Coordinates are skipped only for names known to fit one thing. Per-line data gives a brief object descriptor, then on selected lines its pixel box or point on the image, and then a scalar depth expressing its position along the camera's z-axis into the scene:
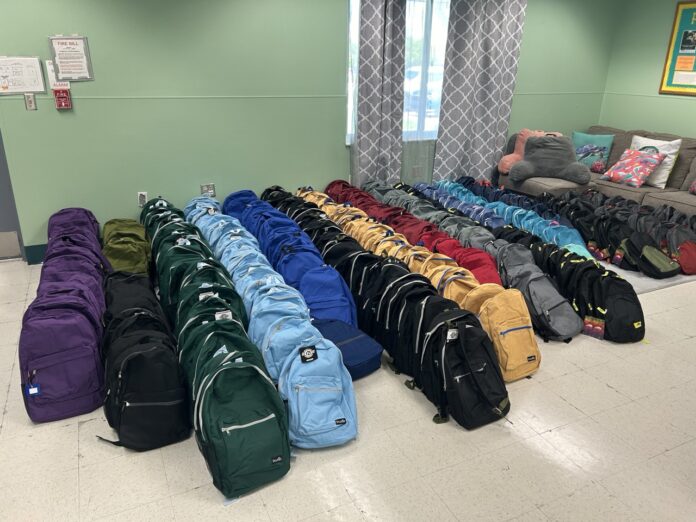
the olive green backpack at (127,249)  3.45
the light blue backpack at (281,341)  2.28
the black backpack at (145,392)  2.07
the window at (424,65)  4.76
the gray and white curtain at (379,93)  4.49
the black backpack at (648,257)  3.85
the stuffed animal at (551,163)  4.99
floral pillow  4.88
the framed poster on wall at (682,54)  5.12
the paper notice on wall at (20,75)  3.52
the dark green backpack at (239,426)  1.88
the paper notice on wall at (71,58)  3.61
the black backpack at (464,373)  2.29
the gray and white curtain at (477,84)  4.93
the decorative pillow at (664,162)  4.91
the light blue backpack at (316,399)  2.11
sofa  4.61
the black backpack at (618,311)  2.98
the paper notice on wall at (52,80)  3.62
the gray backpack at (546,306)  3.01
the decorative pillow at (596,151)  5.54
